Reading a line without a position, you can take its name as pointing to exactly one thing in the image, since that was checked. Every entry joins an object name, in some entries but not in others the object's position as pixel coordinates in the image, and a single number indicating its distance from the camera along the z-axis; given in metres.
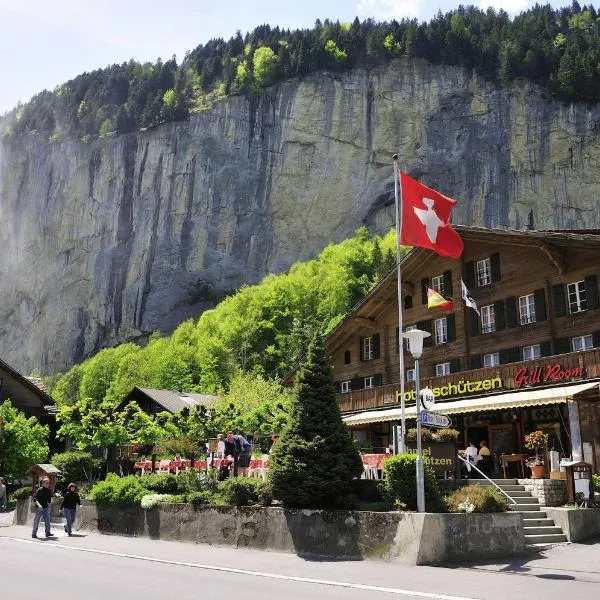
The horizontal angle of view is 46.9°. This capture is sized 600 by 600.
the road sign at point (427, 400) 14.98
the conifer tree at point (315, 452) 16.55
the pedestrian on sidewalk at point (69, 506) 21.02
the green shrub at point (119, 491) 21.22
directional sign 14.35
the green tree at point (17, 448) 36.44
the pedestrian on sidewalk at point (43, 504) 20.12
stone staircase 16.23
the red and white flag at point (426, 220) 21.69
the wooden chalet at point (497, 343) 25.06
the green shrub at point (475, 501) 15.33
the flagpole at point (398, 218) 21.16
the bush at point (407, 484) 15.56
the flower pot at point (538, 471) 18.98
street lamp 14.75
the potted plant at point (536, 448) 19.08
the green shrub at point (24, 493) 26.11
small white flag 29.41
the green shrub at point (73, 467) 27.03
